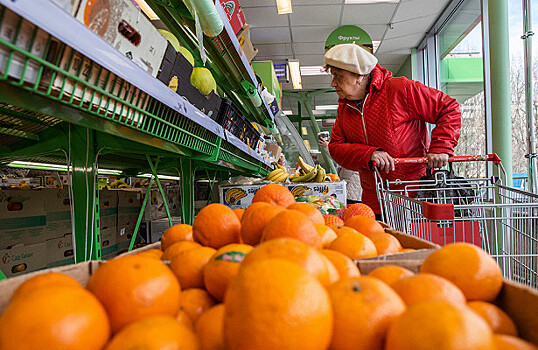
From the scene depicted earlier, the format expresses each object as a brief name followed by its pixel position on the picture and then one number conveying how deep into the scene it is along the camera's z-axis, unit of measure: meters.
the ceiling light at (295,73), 7.44
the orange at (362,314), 0.45
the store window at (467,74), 4.77
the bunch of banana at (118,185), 4.64
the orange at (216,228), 0.90
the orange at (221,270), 0.63
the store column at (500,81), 3.34
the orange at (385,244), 0.88
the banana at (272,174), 3.74
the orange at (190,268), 0.72
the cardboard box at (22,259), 1.85
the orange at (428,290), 0.53
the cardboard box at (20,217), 1.88
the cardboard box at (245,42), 2.94
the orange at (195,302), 0.63
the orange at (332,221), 1.12
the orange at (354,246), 0.78
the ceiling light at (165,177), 4.09
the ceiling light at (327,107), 12.15
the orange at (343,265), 0.65
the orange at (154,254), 0.86
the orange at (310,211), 1.00
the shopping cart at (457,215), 1.33
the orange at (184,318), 0.57
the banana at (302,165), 4.20
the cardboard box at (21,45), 0.66
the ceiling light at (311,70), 8.09
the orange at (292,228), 0.71
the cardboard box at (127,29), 0.90
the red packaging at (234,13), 2.27
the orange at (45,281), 0.56
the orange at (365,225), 1.04
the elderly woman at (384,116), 2.36
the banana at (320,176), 3.65
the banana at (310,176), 3.62
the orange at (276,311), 0.40
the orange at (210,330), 0.52
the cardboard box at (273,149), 5.12
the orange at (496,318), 0.53
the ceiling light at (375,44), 6.75
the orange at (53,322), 0.43
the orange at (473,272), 0.61
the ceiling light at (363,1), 5.26
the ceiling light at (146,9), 4.15
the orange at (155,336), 0.42
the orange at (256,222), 0.83
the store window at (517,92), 3.54
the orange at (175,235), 0.99
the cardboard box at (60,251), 2.17
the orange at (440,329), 0.37
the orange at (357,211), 1.40
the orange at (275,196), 1.13
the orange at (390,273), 0.61
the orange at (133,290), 0.53
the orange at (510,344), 0.41
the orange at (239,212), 1.06
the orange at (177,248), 0.84
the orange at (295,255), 0.53
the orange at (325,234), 0.86
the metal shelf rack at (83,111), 0.73
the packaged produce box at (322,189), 3.29
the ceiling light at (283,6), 4.83
